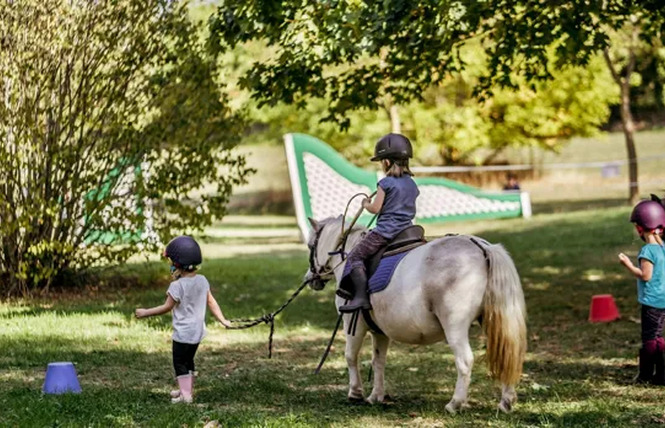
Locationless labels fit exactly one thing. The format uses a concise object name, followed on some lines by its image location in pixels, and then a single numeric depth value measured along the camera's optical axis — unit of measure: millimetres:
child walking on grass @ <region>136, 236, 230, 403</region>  8211
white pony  7711
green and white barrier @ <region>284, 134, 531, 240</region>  27641
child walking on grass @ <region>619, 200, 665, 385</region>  9141
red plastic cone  14062
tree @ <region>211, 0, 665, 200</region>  12695
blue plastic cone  8500
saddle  8344
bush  14445
